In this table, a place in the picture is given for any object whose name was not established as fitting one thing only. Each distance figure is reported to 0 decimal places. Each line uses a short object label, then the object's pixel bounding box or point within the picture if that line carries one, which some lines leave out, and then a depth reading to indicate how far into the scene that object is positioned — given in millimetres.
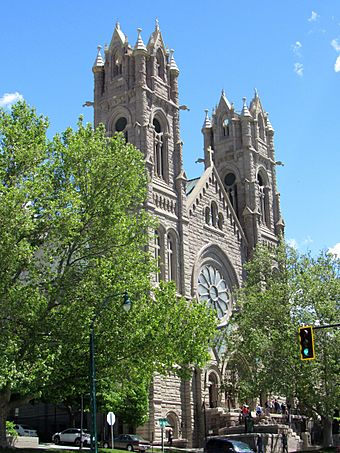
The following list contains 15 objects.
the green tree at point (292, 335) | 41500
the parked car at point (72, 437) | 43594
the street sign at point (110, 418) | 32569
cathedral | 51031
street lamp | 27234
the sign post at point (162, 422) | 37334
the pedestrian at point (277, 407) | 54375
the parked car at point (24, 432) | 43844
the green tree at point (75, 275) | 29328
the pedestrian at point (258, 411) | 50812
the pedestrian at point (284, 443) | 43697
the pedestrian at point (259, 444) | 40047
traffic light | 24594
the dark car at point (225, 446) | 32375
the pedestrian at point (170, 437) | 47116
